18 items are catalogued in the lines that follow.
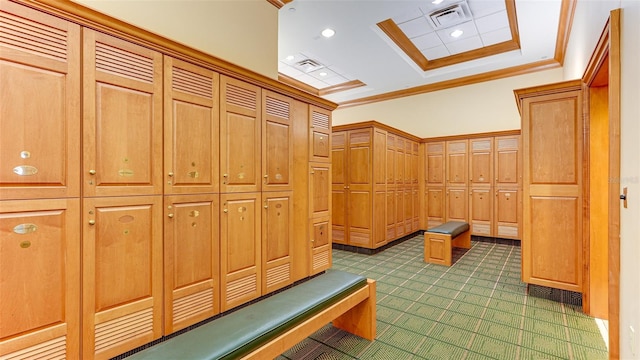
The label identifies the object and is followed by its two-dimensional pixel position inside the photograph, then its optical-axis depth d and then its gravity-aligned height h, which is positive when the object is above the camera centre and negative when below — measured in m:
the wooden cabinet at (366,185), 5.26 -0.09
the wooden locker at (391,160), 5.81 +0.41
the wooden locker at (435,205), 7.02 -0.62
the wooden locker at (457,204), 6.69 -0.56
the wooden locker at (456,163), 6.71 +0.40
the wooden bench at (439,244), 4.65 -1.04
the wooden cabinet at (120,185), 1.65 -0.03
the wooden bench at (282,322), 1.53 -0.88
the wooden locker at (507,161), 6.10 +0.40
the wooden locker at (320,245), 3.79 -0.88
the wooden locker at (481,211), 6.39 -0.68
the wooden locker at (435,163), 7.04 +0.41
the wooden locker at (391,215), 5.76 -0.70
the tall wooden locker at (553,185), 3.06 -0.06
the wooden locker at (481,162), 6.39 +0.40
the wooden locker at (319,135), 3.78 +0.61
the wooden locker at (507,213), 6.05 -0.70
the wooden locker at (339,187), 5.55 -0.13
